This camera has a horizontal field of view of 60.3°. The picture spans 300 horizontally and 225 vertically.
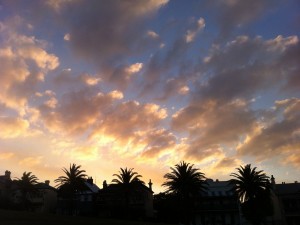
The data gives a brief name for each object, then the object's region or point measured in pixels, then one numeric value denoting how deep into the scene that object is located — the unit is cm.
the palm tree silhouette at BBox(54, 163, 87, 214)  6070
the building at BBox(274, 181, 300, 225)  7138
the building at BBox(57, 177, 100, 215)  7331
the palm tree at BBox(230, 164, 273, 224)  5886
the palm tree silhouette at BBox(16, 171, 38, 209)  6416
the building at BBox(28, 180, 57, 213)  7523
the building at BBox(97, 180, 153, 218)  6486
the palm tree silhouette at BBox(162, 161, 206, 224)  5591
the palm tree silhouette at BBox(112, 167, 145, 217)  6100
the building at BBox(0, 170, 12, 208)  7366
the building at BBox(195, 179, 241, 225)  7773
